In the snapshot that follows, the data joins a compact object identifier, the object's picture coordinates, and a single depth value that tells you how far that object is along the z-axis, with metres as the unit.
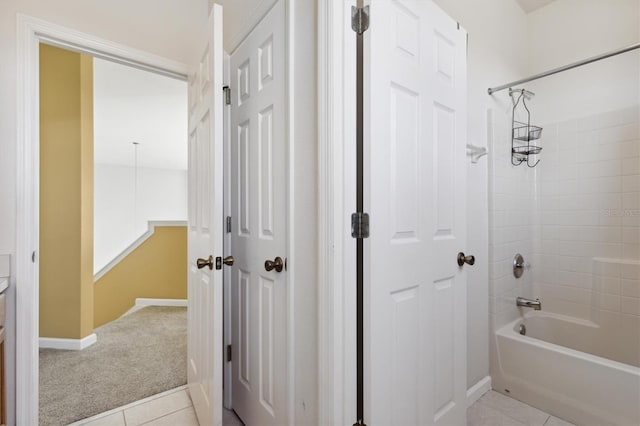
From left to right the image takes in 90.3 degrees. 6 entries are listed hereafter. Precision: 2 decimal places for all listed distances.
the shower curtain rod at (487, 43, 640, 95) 1.68
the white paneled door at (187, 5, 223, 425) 1.36
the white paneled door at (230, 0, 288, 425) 1.35
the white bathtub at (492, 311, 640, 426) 1.53
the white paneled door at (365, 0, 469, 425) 1.13
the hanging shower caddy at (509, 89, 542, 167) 2.27
